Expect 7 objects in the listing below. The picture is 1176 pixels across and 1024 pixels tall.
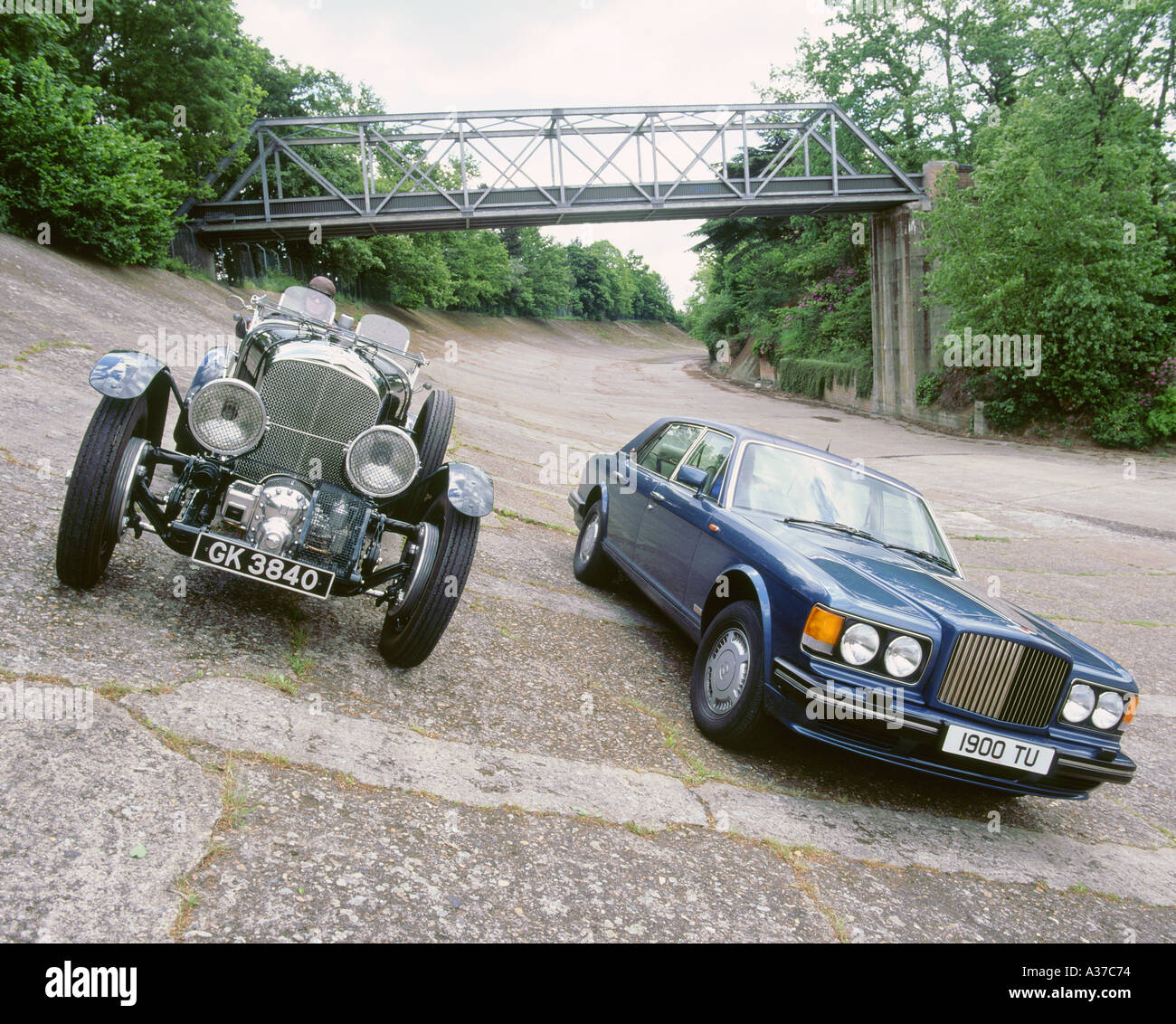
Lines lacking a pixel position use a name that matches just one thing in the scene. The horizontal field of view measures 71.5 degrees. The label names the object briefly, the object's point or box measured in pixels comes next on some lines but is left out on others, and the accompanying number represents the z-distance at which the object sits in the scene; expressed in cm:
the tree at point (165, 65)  2323
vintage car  389
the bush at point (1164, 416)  1956
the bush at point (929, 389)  2594
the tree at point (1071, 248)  1919
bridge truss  2836
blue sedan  348
